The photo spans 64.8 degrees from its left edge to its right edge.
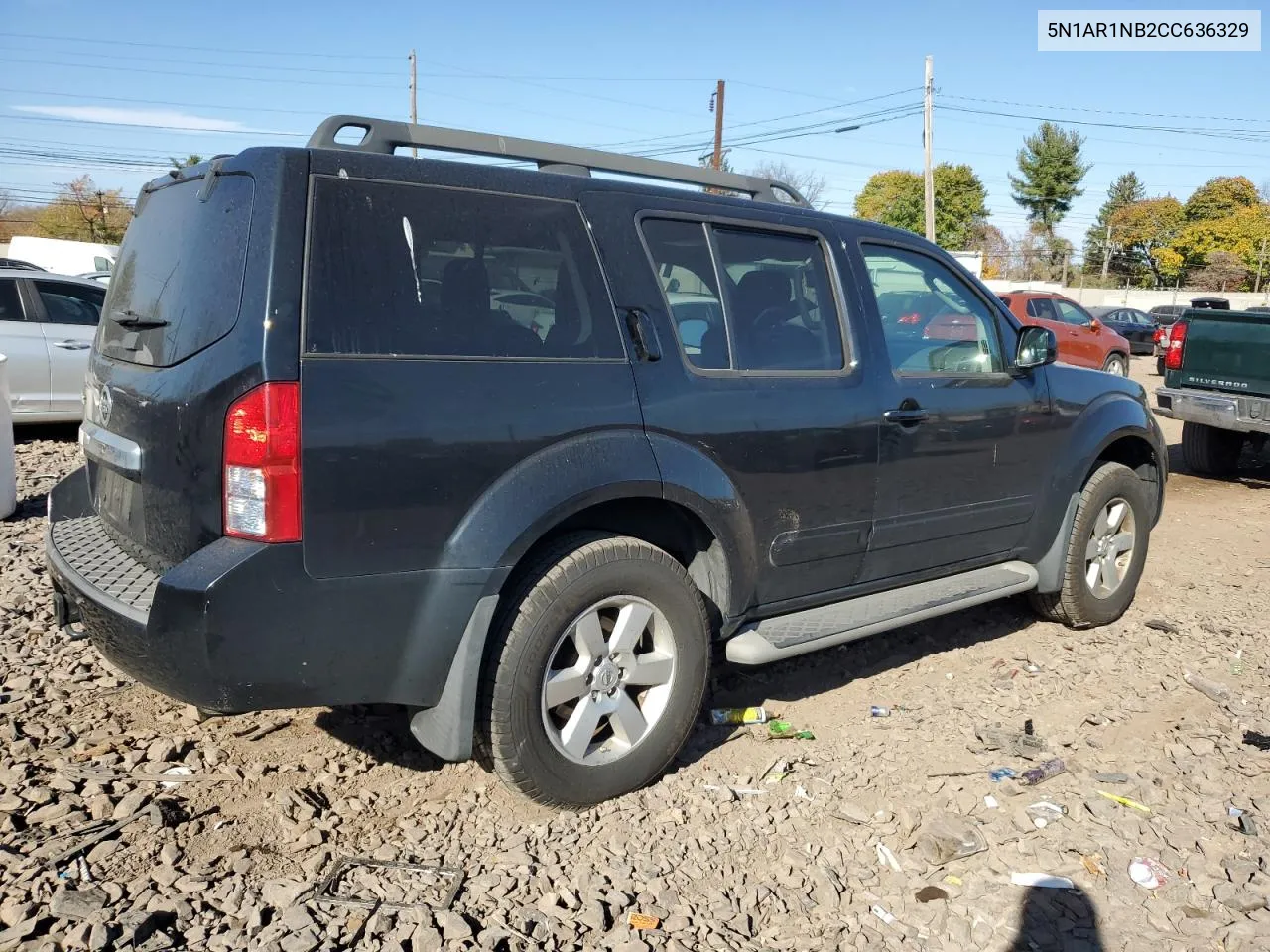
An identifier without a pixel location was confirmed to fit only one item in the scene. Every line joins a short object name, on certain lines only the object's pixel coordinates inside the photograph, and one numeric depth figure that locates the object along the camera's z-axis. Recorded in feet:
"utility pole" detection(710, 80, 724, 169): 104.37
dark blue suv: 8.50
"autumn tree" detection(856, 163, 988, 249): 180.04
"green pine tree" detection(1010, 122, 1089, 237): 234.17
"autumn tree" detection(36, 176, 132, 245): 169.68
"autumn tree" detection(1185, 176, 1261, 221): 214.07
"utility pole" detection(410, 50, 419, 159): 118.11
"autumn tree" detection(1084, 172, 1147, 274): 250.78
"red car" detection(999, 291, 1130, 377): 60.37
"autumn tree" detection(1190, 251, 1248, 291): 204.13
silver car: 29.86
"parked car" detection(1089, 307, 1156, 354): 109.91
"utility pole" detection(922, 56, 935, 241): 96.48
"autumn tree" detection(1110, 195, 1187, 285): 230.07
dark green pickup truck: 29.27
